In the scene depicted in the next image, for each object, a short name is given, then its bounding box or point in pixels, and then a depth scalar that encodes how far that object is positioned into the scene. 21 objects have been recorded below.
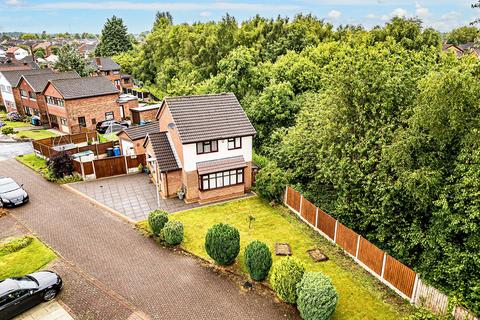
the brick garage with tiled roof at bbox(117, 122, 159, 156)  32.34
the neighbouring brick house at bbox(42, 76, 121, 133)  43.53
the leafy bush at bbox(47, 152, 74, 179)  29.50
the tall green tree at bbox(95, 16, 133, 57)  109.19
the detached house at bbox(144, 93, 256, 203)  25.48
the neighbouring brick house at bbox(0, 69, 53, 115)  54.16
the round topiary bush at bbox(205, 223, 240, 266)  18.12
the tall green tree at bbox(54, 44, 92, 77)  59.31
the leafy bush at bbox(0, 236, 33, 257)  19.75
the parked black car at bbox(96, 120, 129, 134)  45.35
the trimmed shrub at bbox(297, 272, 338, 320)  14.14
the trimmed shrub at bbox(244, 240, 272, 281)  16.95
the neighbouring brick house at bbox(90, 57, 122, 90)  76.56
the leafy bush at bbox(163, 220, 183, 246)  20.14
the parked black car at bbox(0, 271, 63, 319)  14.84
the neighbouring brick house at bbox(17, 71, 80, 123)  48.88
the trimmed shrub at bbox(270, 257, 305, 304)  15.52
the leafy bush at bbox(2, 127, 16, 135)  43.88
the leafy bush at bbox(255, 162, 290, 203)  25.62
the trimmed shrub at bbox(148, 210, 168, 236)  21.02
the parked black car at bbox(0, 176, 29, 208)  24.56
